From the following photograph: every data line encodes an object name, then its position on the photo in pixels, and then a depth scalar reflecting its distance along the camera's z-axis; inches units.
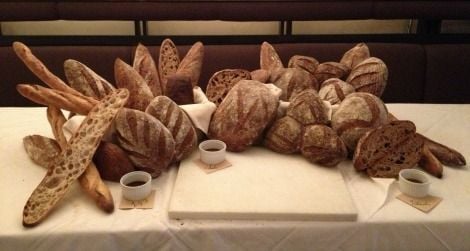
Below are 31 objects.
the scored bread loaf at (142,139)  35.3
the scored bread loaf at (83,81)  40.0
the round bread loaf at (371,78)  46.6
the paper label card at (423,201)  33.3
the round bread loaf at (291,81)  46.1
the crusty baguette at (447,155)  39.4
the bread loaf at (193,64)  46.9
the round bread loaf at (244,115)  39.6
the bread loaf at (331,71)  49.6
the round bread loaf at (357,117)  39.2
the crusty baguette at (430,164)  37.7
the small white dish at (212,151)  38.1
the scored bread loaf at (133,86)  40.2
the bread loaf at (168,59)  48.4
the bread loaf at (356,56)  52.3
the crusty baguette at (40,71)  37.3
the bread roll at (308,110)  39.9
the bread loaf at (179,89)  42.3
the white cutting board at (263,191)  32.3
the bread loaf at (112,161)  35.4
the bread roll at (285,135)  39.8
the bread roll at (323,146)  37.6
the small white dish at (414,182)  34.3
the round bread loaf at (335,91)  44.9
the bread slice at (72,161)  31.8
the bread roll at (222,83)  45.3
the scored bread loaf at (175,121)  38.1
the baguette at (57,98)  34.4
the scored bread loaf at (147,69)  44.1
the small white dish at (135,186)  33.0
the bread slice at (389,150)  37.3
